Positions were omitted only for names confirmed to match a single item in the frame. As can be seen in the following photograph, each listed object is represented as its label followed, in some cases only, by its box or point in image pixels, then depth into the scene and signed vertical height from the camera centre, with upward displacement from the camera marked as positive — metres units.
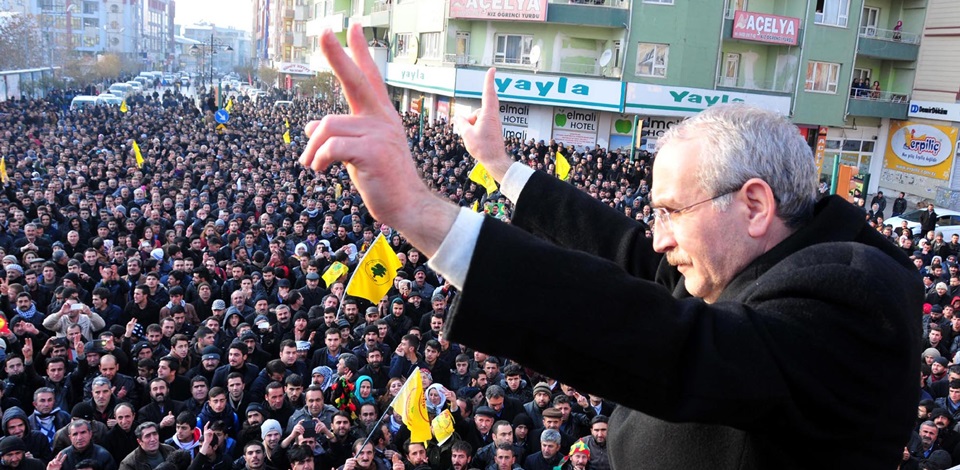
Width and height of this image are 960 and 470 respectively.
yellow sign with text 26.42 -0.89
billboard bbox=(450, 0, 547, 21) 25.73 +2.61
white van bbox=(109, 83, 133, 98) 45.52 -1.51
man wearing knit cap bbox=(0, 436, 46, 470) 5.54 -2.71
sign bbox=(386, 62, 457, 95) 27.66 +0.31
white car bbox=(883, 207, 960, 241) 18.00 -2.25
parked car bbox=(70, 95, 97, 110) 35.16 -1.80
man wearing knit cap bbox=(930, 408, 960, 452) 7.31 -2.75
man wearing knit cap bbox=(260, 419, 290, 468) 6.21 -2.79
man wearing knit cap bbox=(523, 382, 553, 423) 7.46 -2.79
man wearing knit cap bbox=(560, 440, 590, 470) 6.11 -2.67
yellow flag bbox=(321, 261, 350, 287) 10.34 -2.42
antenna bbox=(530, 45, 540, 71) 24.55 +1.17
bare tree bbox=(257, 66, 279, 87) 65.31 -0.02
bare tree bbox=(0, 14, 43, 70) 42.91 +0.78
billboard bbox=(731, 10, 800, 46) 25.88 +2.66
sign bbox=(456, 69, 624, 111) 25.78 +0.18
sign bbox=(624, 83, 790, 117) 25.67 +0.20
